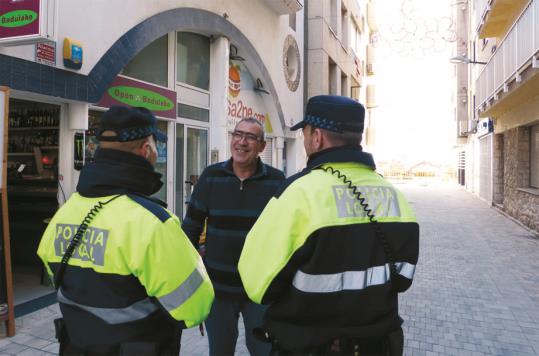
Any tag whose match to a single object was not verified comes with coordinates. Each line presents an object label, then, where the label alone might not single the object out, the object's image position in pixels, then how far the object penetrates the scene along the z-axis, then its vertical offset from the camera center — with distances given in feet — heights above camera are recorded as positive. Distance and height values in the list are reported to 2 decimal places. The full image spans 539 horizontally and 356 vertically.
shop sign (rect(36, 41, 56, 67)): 15.10 +4.26
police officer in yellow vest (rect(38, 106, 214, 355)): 5.36 -1.16
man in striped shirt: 9.04 -1.02
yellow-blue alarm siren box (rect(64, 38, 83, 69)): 16.25 +4.54
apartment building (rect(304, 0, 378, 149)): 50.65 +18.39
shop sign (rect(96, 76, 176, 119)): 20.01 +3.89
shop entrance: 19.93 -0.46
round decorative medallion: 43.70 +11.96
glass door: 26.76 +0.87
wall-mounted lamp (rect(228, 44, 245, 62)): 33.83 +9.49
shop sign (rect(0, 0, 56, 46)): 12.99 +4.64
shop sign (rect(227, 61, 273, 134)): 34.40 +6.66
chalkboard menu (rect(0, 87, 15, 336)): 13.19 -2.66
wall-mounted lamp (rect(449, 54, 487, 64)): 52.85 +14.52
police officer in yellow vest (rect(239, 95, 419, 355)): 5.34 -1.05
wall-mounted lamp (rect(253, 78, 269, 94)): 39.01 +7.88
